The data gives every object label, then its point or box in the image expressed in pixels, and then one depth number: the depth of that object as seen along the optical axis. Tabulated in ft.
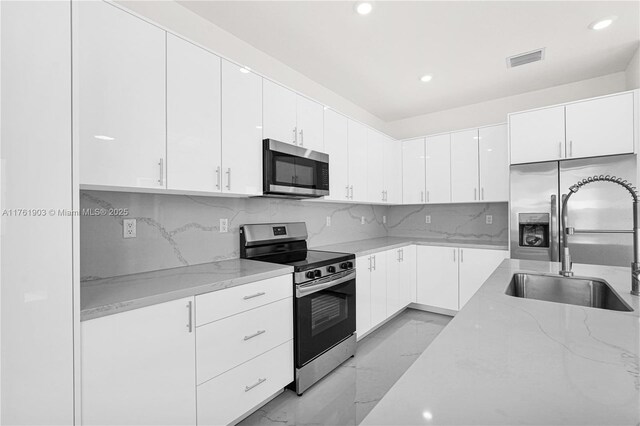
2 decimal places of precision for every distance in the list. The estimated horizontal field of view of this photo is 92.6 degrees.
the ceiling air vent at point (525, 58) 8.77
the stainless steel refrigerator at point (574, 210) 8.37
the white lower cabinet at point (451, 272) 10.91
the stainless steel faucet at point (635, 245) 3.79
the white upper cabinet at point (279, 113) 7.32
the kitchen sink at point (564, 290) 4.46
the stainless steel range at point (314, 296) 6.86
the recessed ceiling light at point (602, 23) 7.29
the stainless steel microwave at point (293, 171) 7.18
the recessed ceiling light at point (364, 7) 6.62
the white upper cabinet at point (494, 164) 11.03
